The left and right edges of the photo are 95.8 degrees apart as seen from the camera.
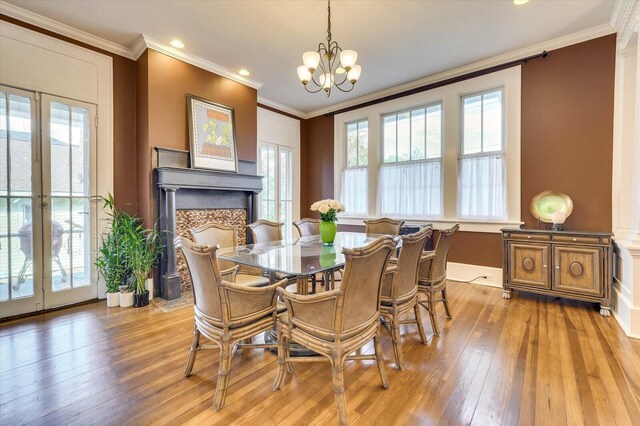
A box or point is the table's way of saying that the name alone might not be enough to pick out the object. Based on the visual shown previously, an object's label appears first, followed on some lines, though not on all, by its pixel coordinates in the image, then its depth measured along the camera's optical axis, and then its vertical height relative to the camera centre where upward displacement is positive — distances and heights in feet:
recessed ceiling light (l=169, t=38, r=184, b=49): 11.47 +6.66
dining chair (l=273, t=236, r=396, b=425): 4.97 -1.94
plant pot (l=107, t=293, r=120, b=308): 10.87 -3.43
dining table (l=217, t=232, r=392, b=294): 6.08 -1.20
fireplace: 11.60 +0.33
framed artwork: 12.66 +3.39
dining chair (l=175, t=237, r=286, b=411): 5.37 -1.95
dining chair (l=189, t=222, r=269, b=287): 8.61 -1.03
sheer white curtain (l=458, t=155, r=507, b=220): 13.03 +1.01
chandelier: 8.24 +4.17
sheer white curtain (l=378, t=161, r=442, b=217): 15.02 +1.11
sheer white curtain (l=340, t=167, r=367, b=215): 17.98 +1.20
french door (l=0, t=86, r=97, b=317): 9.67 +0.26
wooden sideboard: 9.77 -1.98
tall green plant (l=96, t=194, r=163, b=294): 10.71 -1.68
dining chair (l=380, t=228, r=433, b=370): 6.66 -1.88
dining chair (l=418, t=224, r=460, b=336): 8.31 -1.86
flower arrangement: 8.90 +0.04
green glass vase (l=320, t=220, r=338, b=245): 9.05 -0.68
